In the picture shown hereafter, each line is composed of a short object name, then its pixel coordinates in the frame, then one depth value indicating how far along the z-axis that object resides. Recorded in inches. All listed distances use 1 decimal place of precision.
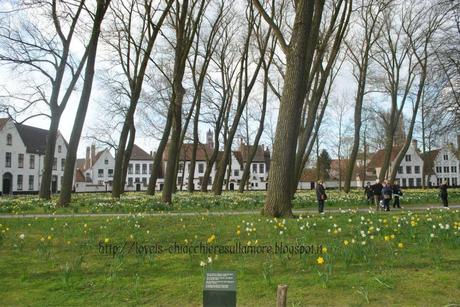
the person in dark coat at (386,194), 777.5
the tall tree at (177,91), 831.7
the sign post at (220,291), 179.8
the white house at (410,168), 3681.1
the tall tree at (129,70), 907.9
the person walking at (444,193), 828.0
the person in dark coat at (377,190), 841.7
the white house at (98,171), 3540.8
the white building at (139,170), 3671.3
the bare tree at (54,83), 892.2
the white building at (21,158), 2386.8
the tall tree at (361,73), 1290.6
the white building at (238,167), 3550.7
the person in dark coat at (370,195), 912.8
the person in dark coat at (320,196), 678.0
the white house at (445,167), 3563.0
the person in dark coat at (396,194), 842.8
